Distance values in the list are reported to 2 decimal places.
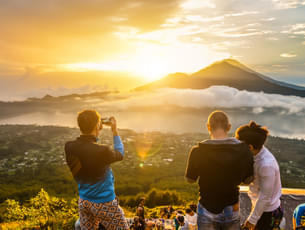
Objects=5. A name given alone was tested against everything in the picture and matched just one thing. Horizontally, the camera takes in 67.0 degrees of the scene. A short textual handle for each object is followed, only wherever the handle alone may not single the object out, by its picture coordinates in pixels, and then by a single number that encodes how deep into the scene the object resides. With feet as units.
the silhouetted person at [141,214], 12.69
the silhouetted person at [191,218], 12.25
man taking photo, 7.50
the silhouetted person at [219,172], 6.73
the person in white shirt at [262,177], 7.25
